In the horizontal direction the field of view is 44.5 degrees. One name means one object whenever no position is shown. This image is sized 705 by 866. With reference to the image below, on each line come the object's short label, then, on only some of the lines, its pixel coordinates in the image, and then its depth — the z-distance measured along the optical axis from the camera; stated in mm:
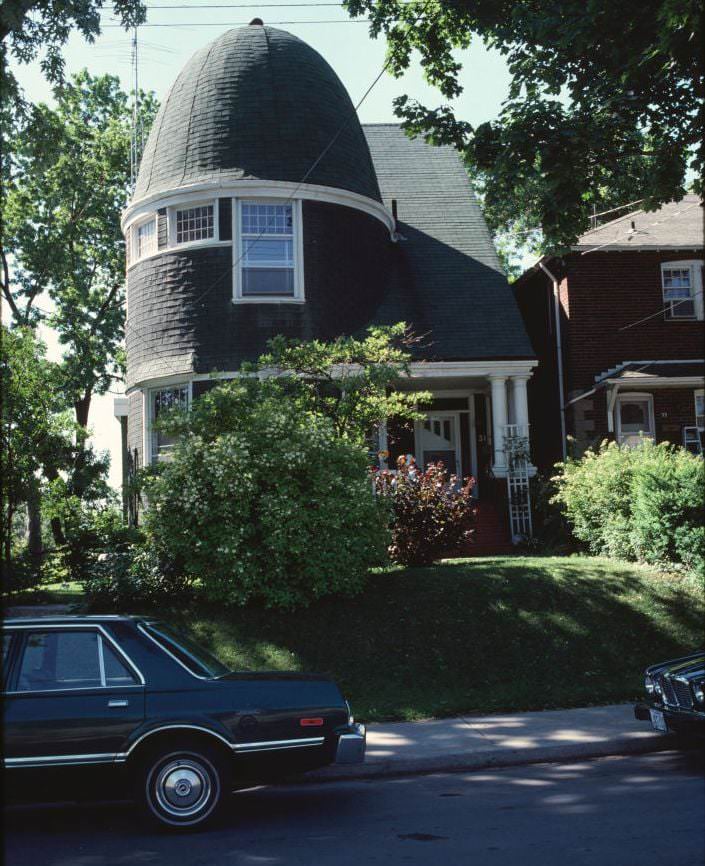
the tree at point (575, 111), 12156
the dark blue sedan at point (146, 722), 6000
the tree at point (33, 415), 12693
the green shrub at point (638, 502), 12578
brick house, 21141
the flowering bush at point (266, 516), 11359
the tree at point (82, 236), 27062
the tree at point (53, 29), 10968
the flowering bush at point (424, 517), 13727
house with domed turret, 18266
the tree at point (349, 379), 13820
